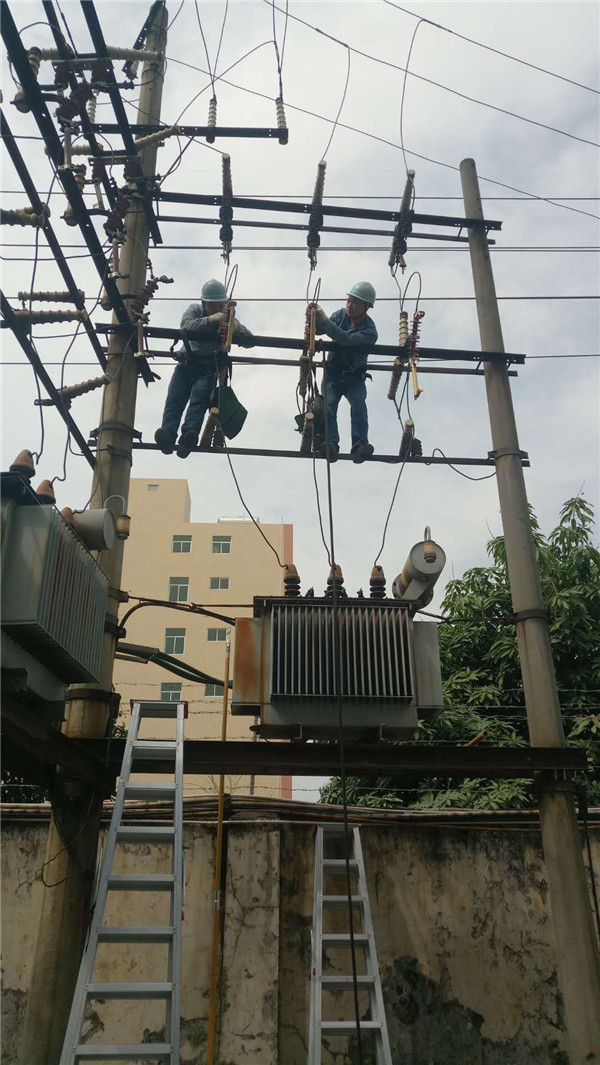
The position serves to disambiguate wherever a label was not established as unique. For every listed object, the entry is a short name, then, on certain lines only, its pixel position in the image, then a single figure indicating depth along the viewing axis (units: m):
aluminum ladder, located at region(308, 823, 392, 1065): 5.13
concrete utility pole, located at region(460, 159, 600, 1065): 5.36
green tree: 11.30
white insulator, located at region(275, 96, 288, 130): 7.37
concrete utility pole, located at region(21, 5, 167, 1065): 5.06
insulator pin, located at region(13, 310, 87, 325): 6.11
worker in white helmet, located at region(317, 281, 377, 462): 7.42
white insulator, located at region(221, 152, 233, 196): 7.64
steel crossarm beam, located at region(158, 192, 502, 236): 7.73
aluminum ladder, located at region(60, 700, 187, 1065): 3.99
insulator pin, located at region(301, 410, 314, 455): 7.26
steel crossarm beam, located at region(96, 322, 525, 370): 7.27
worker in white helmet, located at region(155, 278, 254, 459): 7.25
